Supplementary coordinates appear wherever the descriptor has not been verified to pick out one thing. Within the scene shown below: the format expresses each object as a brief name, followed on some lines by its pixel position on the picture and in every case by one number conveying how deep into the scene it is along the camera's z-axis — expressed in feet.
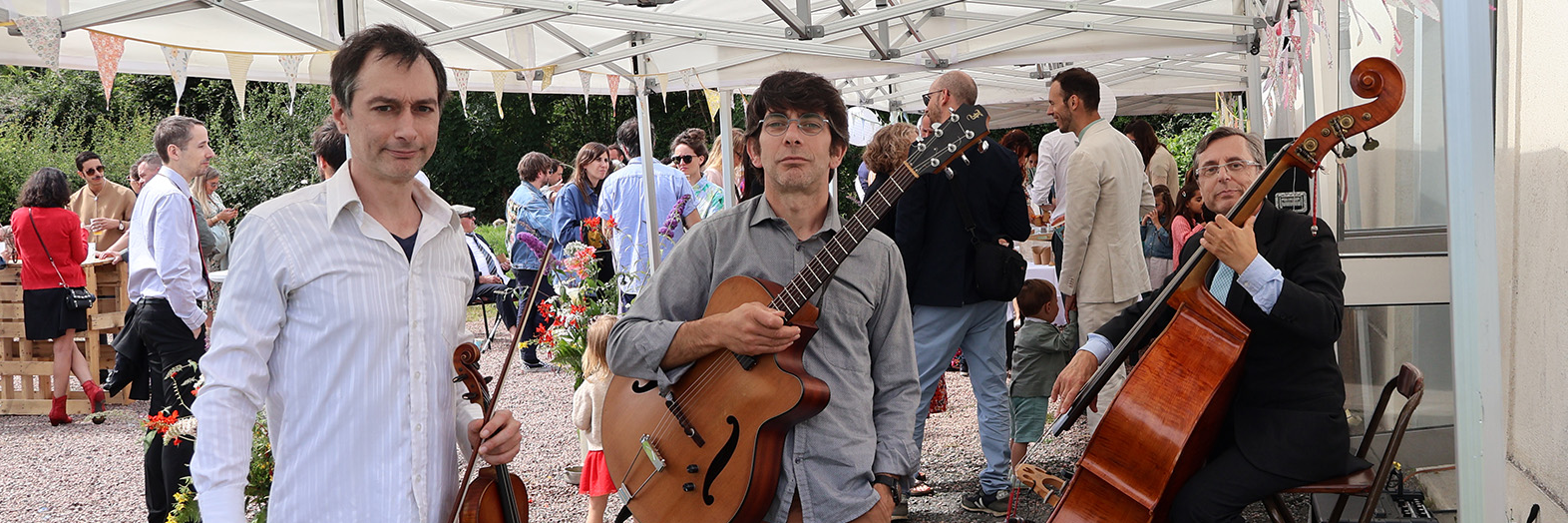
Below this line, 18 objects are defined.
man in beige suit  16.51
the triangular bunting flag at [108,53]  15.76
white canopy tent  16.85
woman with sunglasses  26.03
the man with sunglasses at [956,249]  15.42
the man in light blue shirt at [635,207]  24.56
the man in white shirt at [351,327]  6.06
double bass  9.11
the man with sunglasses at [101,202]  30.86
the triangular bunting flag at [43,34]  13.88
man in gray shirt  7.70
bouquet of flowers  17.61
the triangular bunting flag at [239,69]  18.07
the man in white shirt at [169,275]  16.96
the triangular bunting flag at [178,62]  18.01
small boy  17.28
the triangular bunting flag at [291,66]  18.56
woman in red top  25.84
